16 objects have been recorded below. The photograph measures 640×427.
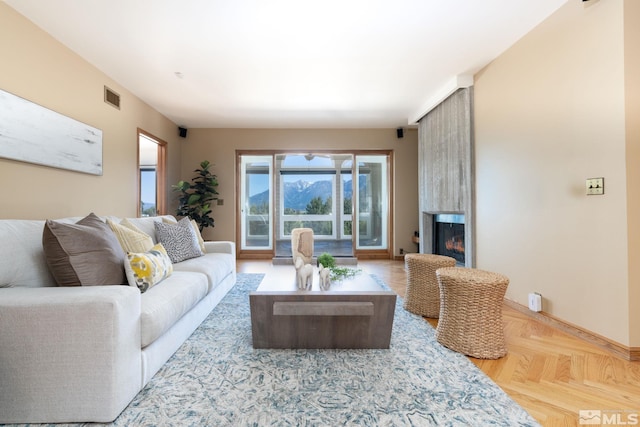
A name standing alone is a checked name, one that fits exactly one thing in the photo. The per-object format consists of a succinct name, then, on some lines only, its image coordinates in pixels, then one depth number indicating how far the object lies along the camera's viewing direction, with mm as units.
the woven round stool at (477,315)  1914
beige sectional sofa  1251
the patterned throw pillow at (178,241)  2912
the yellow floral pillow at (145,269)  1832
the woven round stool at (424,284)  2633
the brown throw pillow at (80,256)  1560
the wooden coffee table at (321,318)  1930
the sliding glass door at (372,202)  5895
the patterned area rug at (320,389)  1334
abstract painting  2289
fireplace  3959
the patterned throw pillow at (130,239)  2190
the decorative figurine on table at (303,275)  2102
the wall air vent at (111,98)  3414
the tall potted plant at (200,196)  5262
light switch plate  1997
